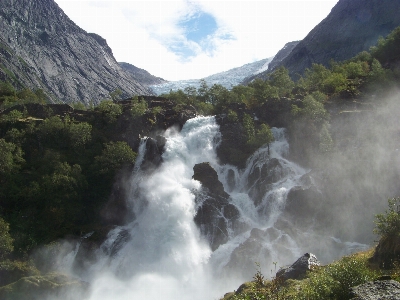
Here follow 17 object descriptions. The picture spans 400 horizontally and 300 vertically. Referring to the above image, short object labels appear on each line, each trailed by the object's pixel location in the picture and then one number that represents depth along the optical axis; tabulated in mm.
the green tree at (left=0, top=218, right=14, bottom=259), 45031
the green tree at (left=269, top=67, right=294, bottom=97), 84112
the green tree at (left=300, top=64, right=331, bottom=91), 78219
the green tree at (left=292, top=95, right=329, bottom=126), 59531
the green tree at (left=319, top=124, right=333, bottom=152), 53125
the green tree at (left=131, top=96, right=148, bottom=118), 67375
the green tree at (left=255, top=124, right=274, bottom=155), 57312
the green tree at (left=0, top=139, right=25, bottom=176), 54794
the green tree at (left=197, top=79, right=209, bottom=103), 93062
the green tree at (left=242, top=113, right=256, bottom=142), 61334
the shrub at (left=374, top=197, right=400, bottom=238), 22984
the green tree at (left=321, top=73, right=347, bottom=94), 74062
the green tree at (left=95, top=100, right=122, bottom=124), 68062
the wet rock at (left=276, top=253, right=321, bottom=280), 24688
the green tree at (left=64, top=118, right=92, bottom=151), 62438
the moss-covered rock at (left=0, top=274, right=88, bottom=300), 41062
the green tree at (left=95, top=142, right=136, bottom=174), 58562
